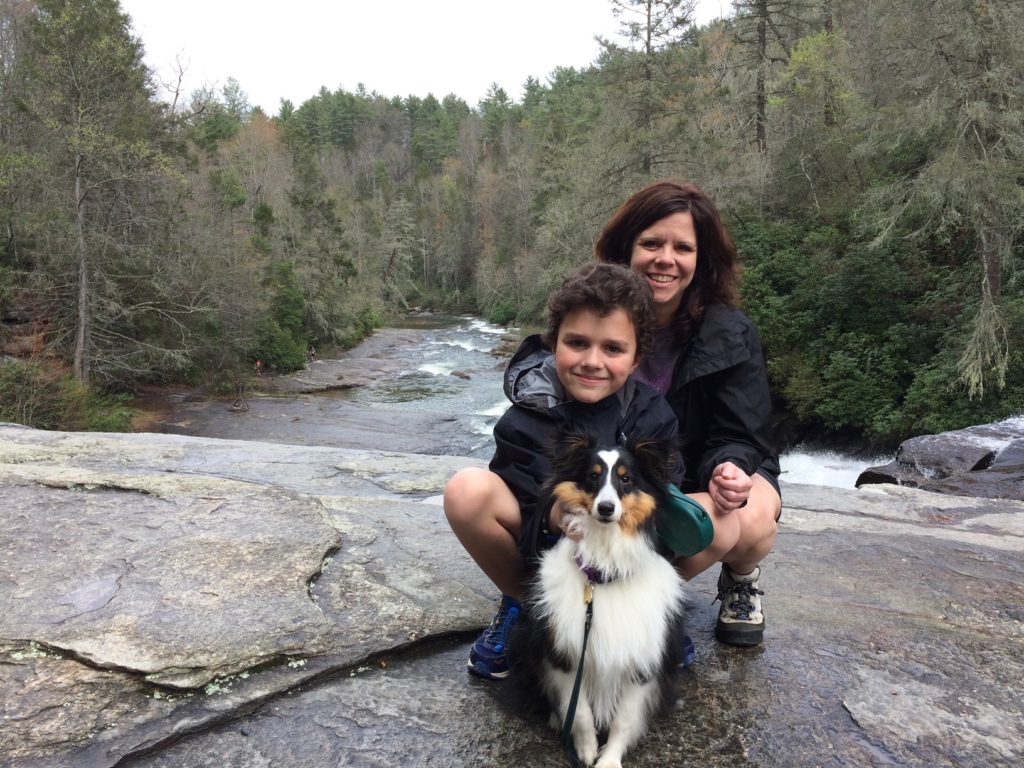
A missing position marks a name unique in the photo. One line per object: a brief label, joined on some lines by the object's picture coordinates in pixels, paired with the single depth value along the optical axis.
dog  1.89
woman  2.48
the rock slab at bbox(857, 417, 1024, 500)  7.70
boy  2.24
